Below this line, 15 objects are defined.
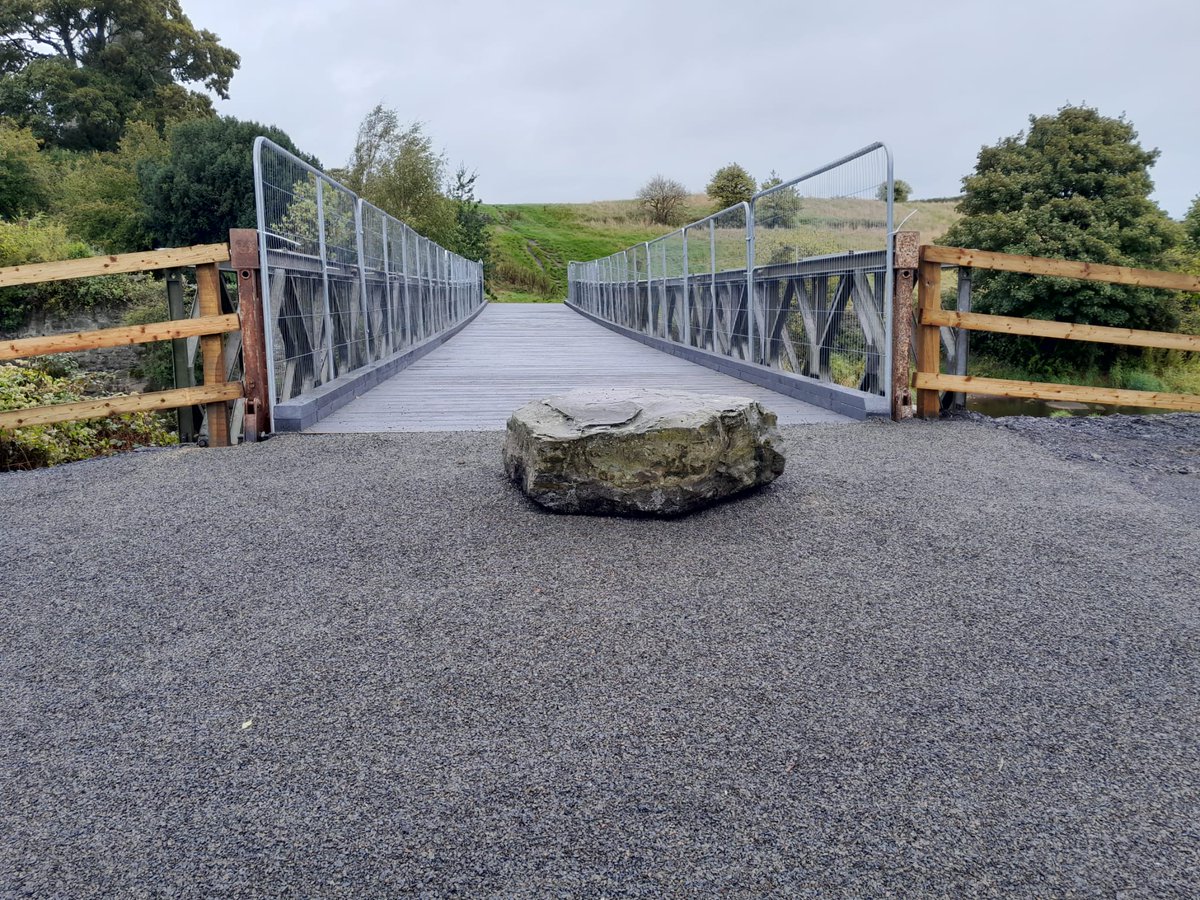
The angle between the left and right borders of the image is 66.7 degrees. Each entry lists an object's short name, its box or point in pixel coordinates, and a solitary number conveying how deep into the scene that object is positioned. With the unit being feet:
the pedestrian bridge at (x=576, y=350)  22.33
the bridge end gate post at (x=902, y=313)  21.40
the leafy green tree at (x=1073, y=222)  63.05
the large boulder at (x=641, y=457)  14.03
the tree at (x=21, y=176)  102.63
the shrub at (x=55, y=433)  22.57
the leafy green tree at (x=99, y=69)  138.51
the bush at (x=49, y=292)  67.05
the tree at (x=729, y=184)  203.62
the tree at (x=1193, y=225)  69.71
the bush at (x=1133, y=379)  59.16
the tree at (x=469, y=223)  142.00
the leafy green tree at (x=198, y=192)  103.81
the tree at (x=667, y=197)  248.93
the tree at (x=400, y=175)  120.57
